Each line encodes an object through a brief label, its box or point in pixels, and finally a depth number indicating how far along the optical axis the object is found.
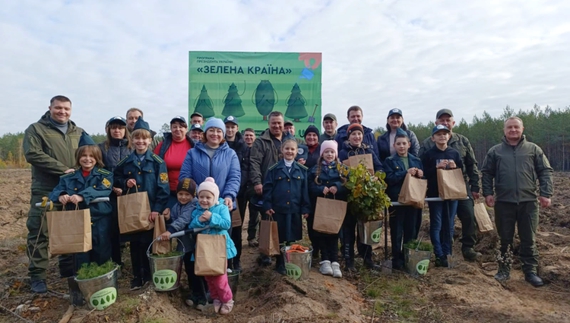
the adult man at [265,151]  5.39
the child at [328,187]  5.11
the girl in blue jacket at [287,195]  5.02
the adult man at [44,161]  4.57
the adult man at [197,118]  6.33
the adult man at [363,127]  5.88
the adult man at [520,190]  5.29
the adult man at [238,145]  5.66
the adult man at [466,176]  6.03
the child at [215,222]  4.00
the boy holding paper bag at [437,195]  5.61
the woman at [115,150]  4.67
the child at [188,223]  4.25
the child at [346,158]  5.46
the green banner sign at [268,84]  8.15
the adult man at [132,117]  5.76
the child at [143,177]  4.42
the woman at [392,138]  5.96
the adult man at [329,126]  6.44
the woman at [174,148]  4.82
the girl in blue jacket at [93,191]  4.23
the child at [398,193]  5.43
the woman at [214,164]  4.47
